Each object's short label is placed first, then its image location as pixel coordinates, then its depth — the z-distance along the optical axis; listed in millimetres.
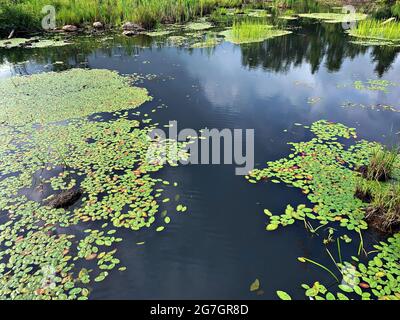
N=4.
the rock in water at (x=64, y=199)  4086
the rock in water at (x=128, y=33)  14420
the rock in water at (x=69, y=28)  15008
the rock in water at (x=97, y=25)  15391
